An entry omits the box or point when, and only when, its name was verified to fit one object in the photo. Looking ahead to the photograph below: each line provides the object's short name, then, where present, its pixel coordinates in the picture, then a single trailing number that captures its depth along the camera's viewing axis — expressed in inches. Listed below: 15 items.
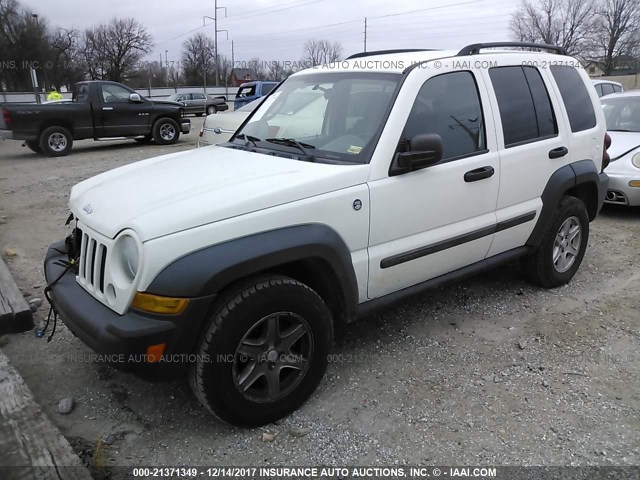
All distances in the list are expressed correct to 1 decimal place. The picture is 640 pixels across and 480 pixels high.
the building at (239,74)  2480.3
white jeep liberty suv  94.5
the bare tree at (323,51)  2582.7
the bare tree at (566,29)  2479.1
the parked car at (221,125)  354.0
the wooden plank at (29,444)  90.1
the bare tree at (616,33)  2367.1
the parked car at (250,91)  672.4
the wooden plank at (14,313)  144.3
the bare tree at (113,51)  2367.1
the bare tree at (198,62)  2662.4
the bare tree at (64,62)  1942.8
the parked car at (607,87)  541.6
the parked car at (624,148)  254.8
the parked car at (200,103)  1131.3
